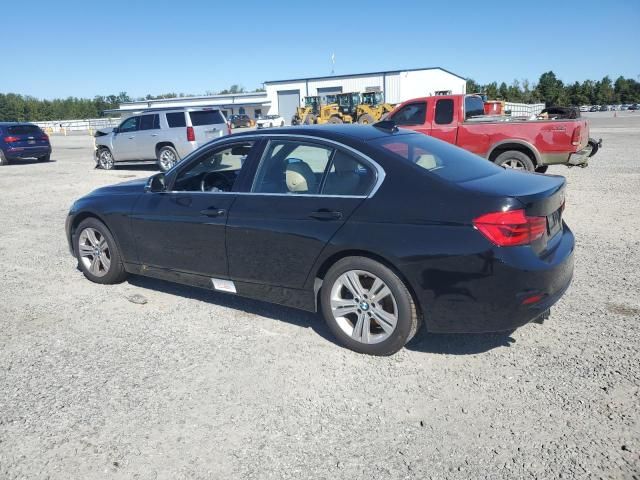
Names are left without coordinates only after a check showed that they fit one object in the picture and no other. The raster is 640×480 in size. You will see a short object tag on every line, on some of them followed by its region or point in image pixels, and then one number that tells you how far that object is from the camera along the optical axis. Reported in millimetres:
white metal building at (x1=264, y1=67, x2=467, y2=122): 62031
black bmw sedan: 3291
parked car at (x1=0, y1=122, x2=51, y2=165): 19719
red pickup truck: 9750
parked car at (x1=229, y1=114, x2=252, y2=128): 53031
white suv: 14938
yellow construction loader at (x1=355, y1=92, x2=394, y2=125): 34562
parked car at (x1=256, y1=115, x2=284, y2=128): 51544
